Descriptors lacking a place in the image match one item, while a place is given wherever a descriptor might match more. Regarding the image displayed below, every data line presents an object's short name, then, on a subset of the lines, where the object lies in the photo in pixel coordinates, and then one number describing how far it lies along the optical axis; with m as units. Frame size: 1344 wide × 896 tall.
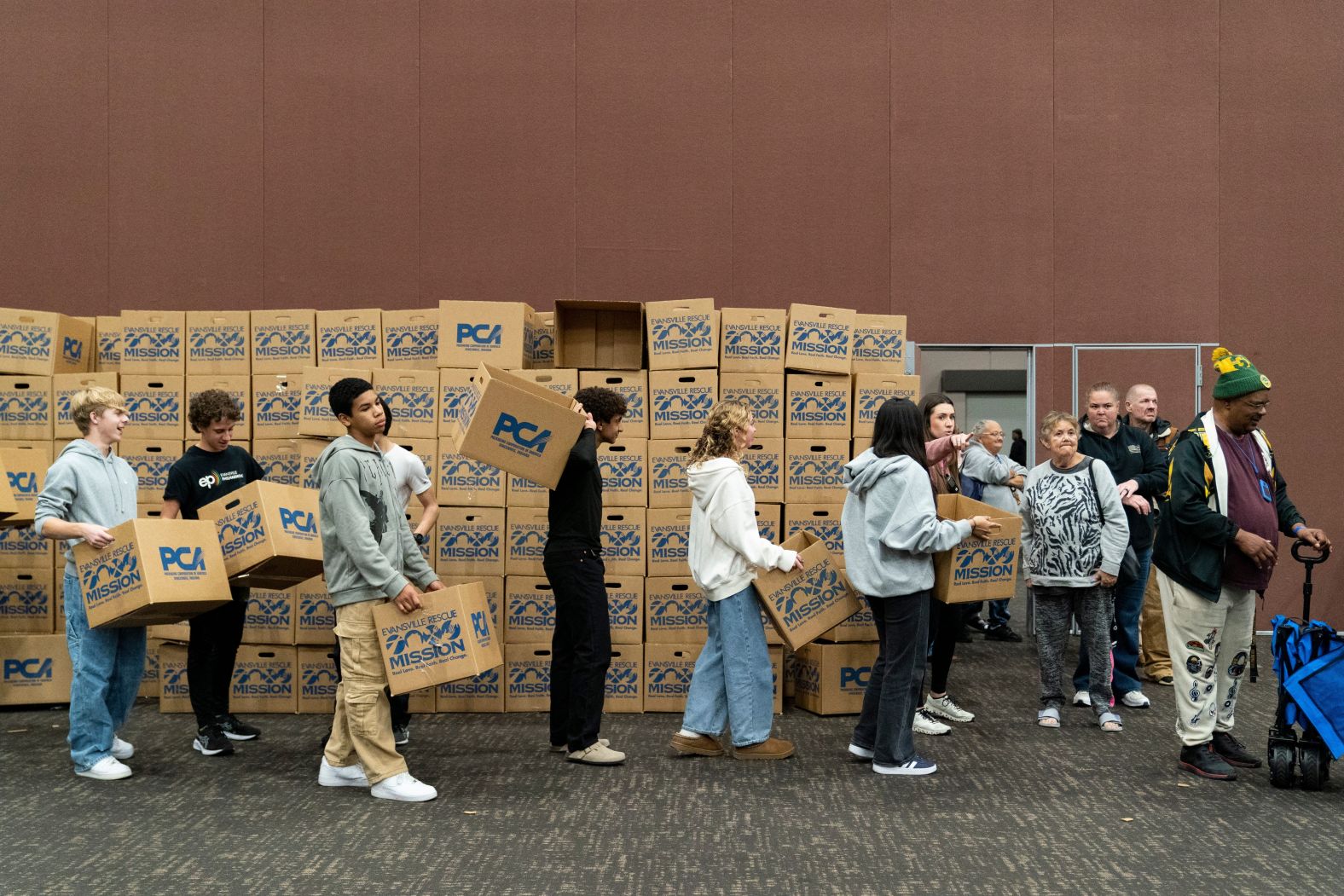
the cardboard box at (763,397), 5.83
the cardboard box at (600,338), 6.04
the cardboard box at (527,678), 5.75
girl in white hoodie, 4.71
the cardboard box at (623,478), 5.78
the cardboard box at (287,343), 5.92
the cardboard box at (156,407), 5.91
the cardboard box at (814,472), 5.84
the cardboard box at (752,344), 5.86
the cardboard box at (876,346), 6.02
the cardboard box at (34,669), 5.83
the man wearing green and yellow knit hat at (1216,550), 4.38
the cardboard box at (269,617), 5.72
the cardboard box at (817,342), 5.85
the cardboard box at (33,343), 5.95
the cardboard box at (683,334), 5.79
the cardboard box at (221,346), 5.94
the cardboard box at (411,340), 5.90
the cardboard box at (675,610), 5.78
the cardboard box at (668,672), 5.77
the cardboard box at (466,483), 5.71
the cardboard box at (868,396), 5.91
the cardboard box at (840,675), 5.61
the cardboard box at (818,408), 5.85
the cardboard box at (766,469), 5.82
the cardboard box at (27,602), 5.91
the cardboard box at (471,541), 5.71
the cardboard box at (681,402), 5.80
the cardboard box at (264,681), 5.73
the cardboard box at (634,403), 5.83
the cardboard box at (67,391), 5.92
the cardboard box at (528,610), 5.73
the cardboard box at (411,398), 5.75
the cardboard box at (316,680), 5.71
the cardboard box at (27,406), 5.96
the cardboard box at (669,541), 5.77
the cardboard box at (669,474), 5.80
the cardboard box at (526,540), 5.72
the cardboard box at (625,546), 5.75
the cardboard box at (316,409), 5.68
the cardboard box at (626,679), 5.77
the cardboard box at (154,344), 5.94
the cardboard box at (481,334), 5.80
